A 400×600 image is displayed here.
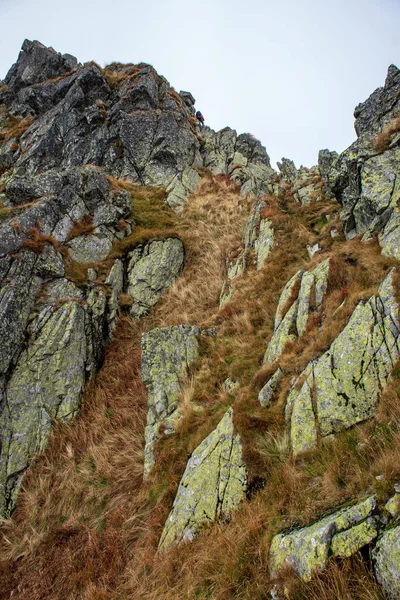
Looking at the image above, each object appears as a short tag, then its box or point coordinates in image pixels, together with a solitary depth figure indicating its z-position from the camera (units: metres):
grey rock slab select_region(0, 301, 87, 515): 10.23
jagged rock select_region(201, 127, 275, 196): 29.21
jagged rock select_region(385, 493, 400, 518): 3.83
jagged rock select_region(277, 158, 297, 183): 35.59
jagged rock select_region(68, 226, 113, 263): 16.62
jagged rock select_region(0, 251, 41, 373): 11.76
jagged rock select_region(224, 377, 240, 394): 9.24
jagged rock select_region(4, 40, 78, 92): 41.09
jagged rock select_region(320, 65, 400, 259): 10.76
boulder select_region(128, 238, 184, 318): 16.73
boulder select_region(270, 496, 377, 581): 3.90
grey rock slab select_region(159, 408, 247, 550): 6.21
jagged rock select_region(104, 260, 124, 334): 15.19
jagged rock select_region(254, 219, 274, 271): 15.22
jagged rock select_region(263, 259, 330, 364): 9.33
